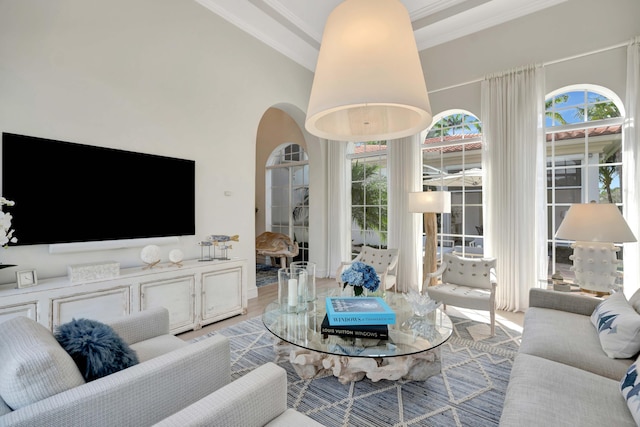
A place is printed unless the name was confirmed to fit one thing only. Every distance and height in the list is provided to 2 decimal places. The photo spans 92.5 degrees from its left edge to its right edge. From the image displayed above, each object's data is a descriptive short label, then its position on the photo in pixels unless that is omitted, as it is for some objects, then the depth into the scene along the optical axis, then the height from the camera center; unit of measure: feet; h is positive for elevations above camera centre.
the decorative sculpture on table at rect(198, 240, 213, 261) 11.88 -1.36
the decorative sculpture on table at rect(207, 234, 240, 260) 12.00 -1.01
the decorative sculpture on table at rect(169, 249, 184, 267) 10.67 -1.41
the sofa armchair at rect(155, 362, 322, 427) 3.19 -2.14
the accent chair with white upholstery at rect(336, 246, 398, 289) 13.89 -2.28
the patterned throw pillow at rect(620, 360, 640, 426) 3.80 -2.38
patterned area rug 5.98 -3.97
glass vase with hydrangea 7.77 -1.62
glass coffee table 5.96 -2.55
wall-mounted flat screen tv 8.16 +0.80
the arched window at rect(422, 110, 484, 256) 14.82 +2.04
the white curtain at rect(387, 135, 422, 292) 15.65 +0.23
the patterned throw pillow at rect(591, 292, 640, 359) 5.37 -2.18
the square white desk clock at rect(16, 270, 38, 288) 7.73 -1.54
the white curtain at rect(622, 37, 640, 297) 10.52 +1.71
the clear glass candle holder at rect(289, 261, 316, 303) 7.60 -1.64
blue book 6.03 -1.98
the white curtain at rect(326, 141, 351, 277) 18.60 +0.61
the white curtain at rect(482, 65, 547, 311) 12.51 +1.34
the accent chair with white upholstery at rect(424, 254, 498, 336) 10.19 -2.70
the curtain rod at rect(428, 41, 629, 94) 11.03 +6.05
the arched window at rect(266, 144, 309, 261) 21.85 +1.60
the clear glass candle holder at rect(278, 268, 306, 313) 7.48 -1.89
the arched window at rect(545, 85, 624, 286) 11.84 +2.42
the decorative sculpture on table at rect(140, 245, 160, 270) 10.04 -1.26
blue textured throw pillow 4.03 -1.81
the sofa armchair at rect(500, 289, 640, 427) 4.00 -2.62
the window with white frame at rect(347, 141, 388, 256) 17.78 +1.23
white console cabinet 7.58 -2.30
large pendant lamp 5.25 +2.77
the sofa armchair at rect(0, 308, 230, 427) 3.18 -1.97
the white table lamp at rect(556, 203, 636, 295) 8.18 -0.70
